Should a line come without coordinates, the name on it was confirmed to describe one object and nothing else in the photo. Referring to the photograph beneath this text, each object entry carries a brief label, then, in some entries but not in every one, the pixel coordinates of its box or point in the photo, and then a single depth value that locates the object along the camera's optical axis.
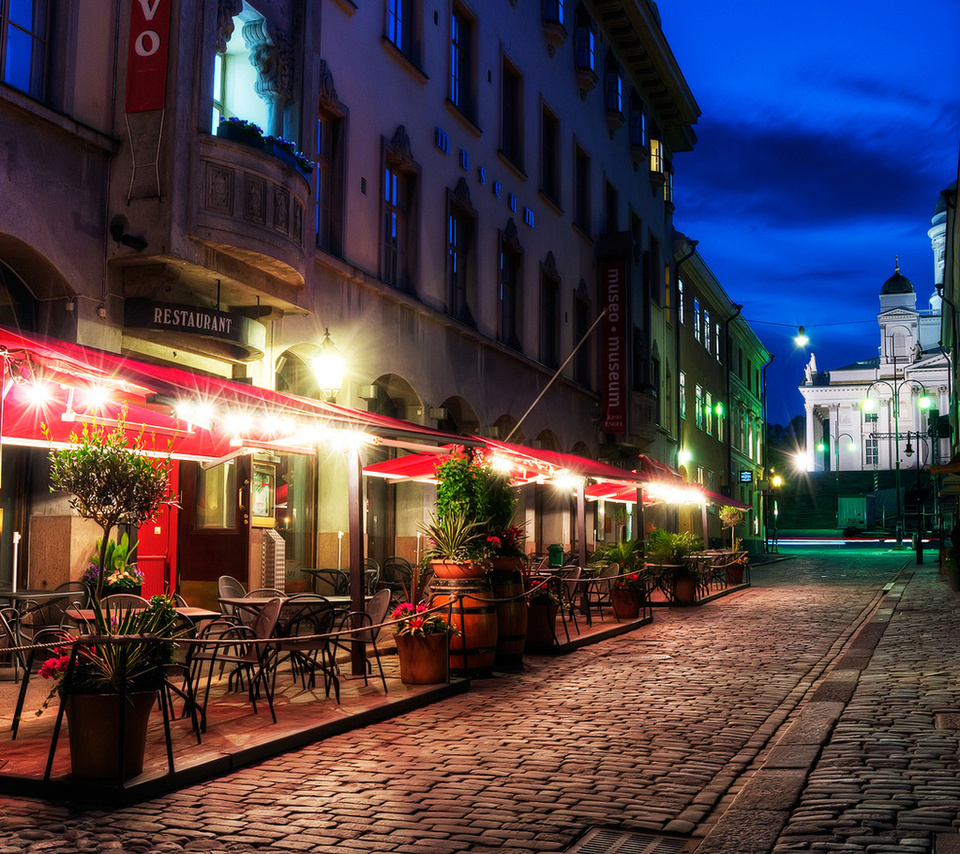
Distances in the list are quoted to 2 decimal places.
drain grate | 5.63
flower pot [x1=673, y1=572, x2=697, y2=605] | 22.89
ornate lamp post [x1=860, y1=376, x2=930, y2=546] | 45.16
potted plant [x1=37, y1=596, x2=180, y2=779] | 6.58
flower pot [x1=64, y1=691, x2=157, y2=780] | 6.57
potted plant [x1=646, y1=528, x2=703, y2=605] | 22.89
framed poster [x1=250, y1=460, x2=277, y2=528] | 15.50
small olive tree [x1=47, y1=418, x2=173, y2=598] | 8.55
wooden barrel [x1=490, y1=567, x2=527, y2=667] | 12.38
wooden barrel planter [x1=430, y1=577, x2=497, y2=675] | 11.46
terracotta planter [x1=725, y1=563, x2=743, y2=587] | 29.03
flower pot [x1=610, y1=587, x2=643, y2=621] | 18.29
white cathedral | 103.12
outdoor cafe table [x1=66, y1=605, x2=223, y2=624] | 9.00
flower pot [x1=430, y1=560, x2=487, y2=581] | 11.64
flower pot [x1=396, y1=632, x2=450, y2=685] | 10.74
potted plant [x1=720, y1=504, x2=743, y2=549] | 36.47
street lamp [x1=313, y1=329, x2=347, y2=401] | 15.52
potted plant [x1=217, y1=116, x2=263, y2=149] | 13.32
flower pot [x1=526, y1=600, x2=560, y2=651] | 13.95
